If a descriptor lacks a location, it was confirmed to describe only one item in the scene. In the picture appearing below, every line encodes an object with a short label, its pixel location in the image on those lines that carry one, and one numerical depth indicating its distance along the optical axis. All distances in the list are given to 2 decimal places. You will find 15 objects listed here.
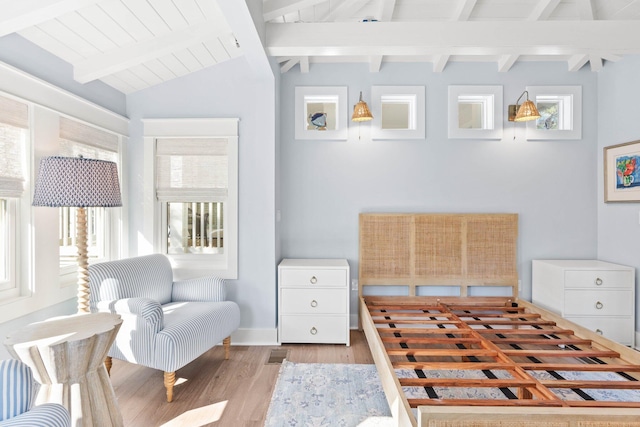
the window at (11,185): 2.06
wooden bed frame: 1.37
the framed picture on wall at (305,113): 3.62
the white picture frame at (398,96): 3.62
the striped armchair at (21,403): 1.27
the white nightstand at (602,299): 3.13
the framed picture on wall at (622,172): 3.16
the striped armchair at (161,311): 2.23
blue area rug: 2.06
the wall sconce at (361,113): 3.23
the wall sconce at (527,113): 3.11
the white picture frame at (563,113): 3.60
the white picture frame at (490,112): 3.61
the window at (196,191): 3.24
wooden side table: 1.52
